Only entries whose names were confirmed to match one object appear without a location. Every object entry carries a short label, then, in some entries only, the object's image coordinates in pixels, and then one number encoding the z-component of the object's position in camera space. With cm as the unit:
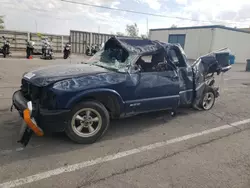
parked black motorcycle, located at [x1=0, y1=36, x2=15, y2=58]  1558
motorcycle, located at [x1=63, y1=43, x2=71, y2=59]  1740
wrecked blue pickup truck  351
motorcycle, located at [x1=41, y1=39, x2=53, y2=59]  1650
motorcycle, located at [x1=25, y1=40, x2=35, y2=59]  1614
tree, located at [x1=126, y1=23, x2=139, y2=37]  5159
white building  2636
